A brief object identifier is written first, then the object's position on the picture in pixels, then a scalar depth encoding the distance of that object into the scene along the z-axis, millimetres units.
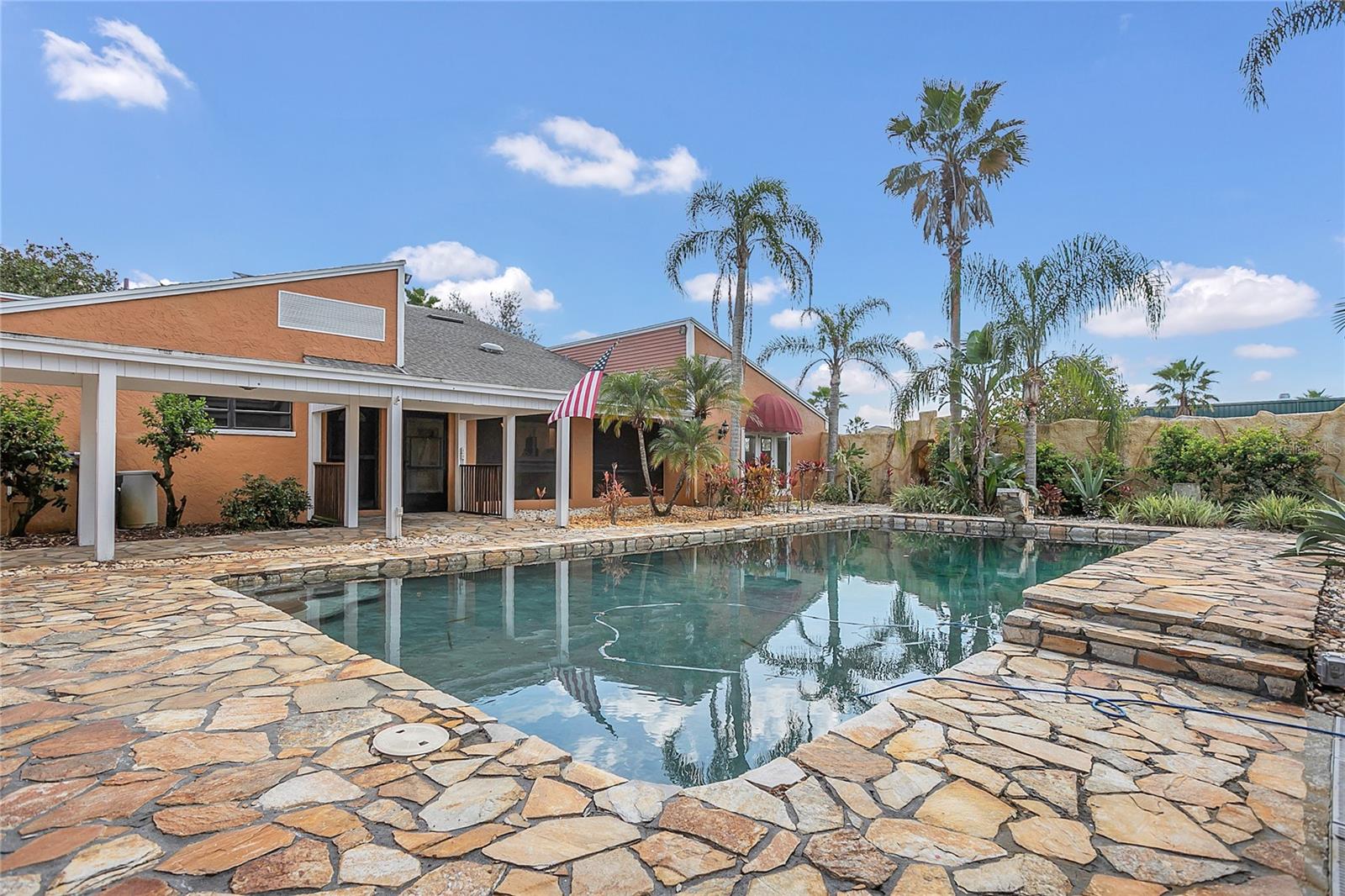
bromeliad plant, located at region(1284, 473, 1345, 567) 6570
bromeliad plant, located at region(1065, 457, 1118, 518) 14508
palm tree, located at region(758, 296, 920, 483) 17484
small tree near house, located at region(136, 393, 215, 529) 9742
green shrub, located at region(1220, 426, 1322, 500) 12742
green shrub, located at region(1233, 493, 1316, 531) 11172
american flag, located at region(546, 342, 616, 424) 10828
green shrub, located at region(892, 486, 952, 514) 15617
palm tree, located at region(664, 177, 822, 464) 14195
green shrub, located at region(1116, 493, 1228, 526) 12320
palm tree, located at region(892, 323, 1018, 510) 14266
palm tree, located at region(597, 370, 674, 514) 13461
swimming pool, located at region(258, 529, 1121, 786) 4027
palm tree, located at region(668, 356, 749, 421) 14219
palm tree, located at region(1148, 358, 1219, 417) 28625
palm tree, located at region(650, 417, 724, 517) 13758
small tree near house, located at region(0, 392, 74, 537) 8602
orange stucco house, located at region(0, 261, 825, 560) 8219
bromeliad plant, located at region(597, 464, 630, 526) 13094
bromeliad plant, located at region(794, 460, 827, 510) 16175
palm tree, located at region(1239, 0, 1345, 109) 6871
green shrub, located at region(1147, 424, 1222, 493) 13656
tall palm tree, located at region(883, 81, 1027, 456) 16016
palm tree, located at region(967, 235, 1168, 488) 13641
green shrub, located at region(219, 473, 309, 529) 10711
